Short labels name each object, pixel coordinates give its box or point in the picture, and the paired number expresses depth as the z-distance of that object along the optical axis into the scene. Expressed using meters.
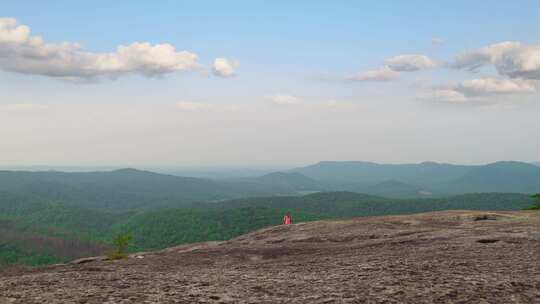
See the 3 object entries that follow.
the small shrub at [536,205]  82.16
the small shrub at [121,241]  37.80
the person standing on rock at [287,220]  48.31
